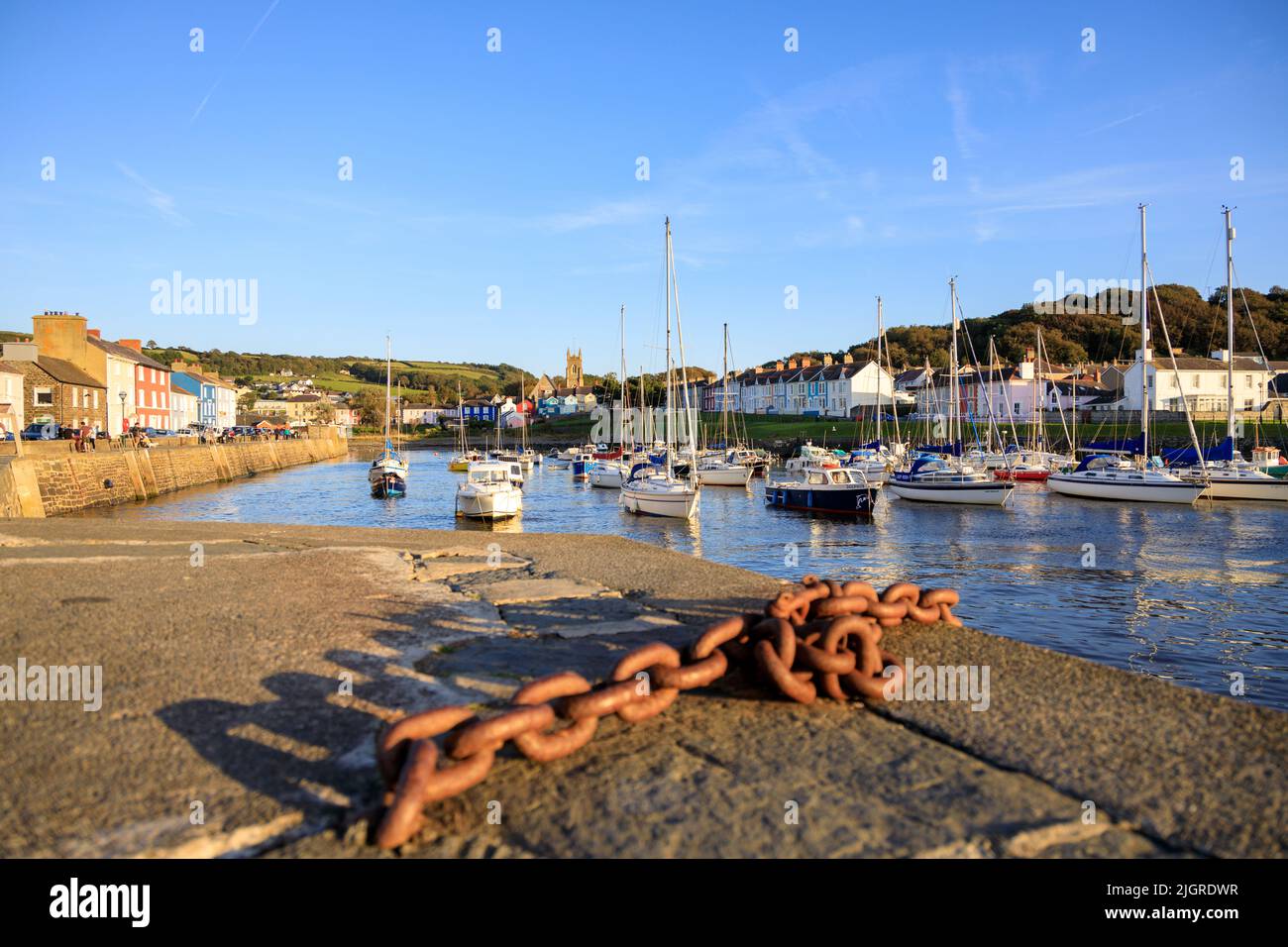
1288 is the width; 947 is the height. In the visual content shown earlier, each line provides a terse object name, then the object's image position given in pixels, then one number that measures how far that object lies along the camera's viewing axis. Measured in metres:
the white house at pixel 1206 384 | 91.00
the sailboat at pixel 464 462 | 70.50
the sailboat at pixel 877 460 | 57.19
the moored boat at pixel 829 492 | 38.59
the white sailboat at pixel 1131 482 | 43.00
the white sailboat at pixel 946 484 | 42.94
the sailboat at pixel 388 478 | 50.97
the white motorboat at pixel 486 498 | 35.69
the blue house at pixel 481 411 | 183.50
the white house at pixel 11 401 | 47.61
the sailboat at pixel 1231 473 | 44.75
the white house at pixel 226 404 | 111.69
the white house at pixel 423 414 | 191.75
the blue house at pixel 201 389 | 96.75
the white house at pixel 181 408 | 86.06
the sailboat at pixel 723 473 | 56.12
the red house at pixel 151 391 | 73.00
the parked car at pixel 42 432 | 49.72
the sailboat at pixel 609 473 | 56.94
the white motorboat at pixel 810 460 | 45.99
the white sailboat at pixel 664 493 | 37.17
